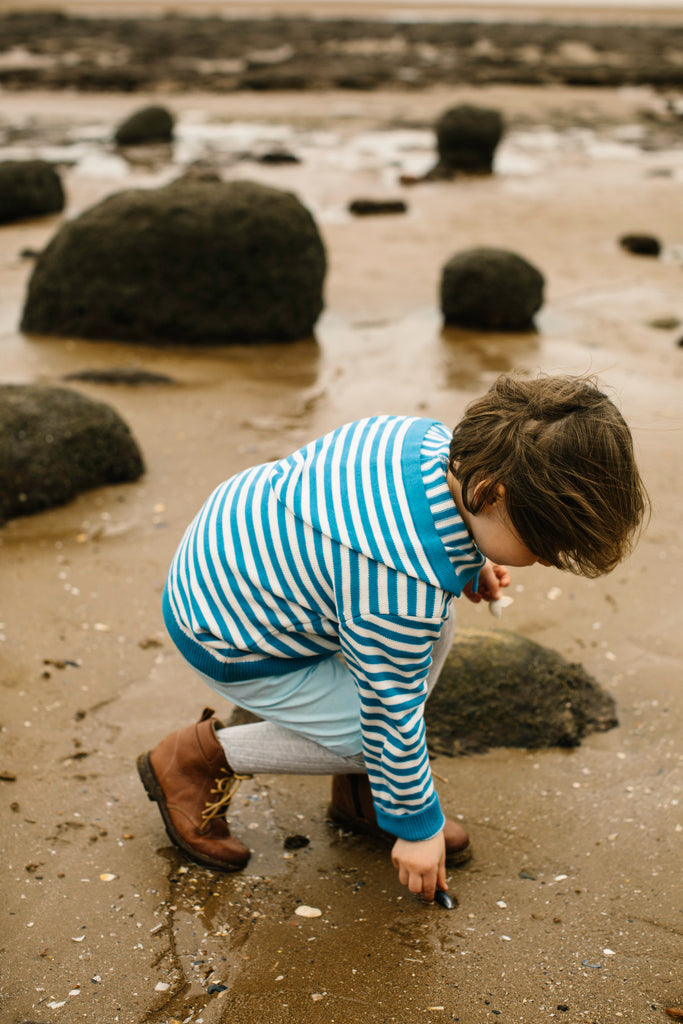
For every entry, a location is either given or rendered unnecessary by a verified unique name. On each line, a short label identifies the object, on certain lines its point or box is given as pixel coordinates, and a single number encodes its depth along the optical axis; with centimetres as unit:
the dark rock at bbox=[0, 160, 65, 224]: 1014
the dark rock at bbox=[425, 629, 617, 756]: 269
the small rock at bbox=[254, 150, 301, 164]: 1398
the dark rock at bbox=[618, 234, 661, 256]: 888
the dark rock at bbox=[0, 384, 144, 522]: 382
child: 167
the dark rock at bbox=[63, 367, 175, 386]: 547
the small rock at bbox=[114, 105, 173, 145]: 1592
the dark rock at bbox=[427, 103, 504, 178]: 1345
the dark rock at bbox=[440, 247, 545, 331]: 659
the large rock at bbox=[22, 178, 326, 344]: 623
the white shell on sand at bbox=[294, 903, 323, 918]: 207
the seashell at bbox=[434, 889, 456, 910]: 211
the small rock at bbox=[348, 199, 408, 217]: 1048
